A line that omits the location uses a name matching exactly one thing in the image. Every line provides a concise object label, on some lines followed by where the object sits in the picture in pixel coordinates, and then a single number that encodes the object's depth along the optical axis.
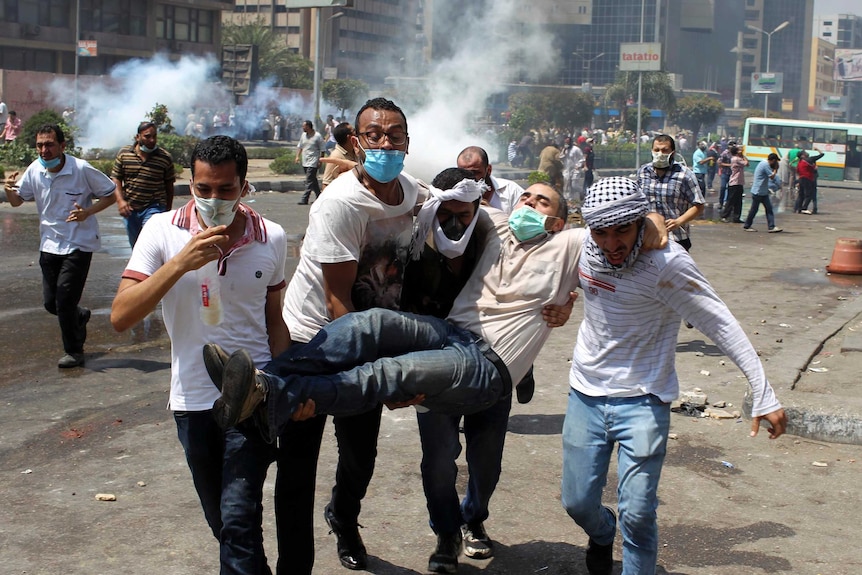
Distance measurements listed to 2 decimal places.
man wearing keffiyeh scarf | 3.48
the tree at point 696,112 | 87.75
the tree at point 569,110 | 54.41
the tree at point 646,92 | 84.19
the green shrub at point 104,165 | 24.04
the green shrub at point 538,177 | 18.31
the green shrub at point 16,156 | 24.23
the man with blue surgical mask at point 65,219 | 7.45
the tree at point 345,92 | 61.31
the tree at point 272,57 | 74.94
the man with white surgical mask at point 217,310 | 3.22
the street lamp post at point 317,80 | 25.14
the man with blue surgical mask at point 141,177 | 8.68
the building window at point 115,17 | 57.31
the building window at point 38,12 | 53.16
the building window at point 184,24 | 62.50
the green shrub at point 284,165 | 28.86
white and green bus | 42.53
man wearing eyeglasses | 3.55
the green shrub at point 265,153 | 36.12
